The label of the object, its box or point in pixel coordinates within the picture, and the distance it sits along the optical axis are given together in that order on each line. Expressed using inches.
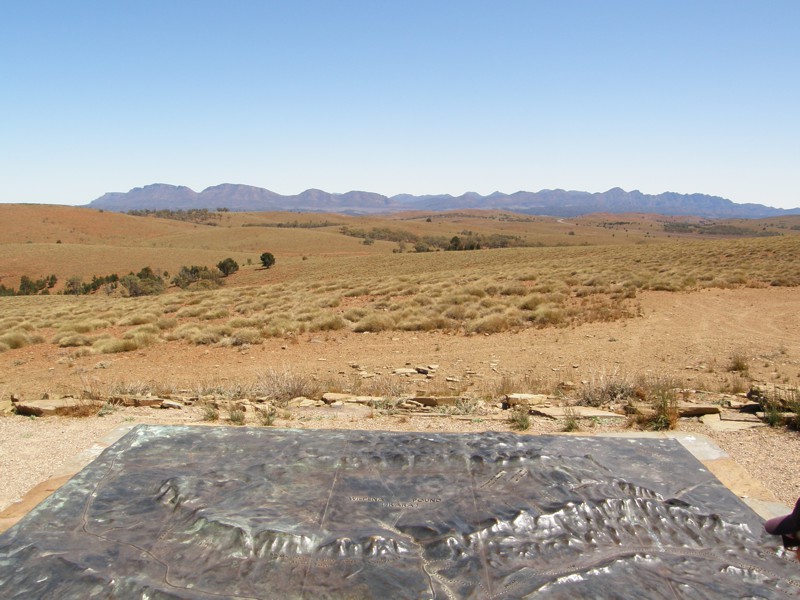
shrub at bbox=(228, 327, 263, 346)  567.2
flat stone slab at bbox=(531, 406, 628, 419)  273.1
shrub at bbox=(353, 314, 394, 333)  612.4
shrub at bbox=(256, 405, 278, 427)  267.7
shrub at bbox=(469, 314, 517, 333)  582.6
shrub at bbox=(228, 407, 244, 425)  268.8
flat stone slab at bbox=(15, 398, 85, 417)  297.6
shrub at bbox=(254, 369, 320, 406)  325.7
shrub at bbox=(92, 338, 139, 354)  559.5
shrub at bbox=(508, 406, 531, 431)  256.7
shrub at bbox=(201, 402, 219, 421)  276.5
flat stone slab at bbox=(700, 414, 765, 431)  258.1
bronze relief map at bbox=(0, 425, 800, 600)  118.3
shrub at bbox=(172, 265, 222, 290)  1405.0
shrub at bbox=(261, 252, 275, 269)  1736.0
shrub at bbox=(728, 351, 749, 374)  407.5
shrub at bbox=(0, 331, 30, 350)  604.1
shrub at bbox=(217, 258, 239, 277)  1656.0
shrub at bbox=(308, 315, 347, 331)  623.8
